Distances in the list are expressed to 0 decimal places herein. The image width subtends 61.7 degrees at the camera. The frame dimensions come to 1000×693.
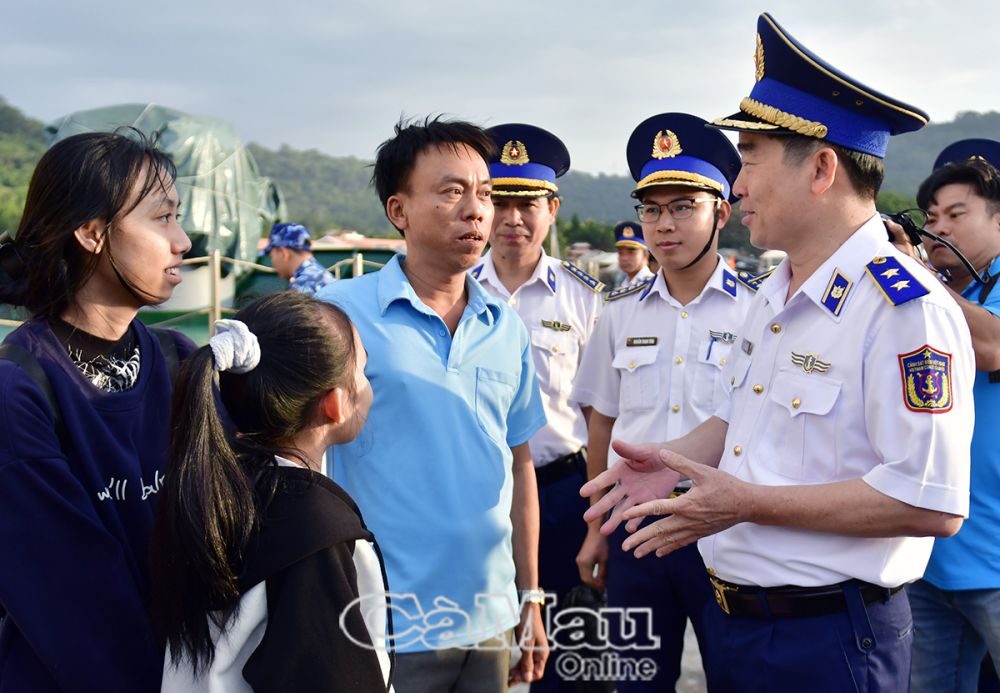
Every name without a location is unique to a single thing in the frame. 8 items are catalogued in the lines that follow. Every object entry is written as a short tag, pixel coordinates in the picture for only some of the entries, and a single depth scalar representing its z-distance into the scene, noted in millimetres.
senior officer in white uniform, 1699
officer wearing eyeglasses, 2939
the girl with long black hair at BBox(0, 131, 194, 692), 1539
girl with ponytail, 1441
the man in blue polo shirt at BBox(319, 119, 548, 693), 2219
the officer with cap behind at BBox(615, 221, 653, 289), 10055
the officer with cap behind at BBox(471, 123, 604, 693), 3594
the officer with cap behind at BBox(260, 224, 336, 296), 6754
